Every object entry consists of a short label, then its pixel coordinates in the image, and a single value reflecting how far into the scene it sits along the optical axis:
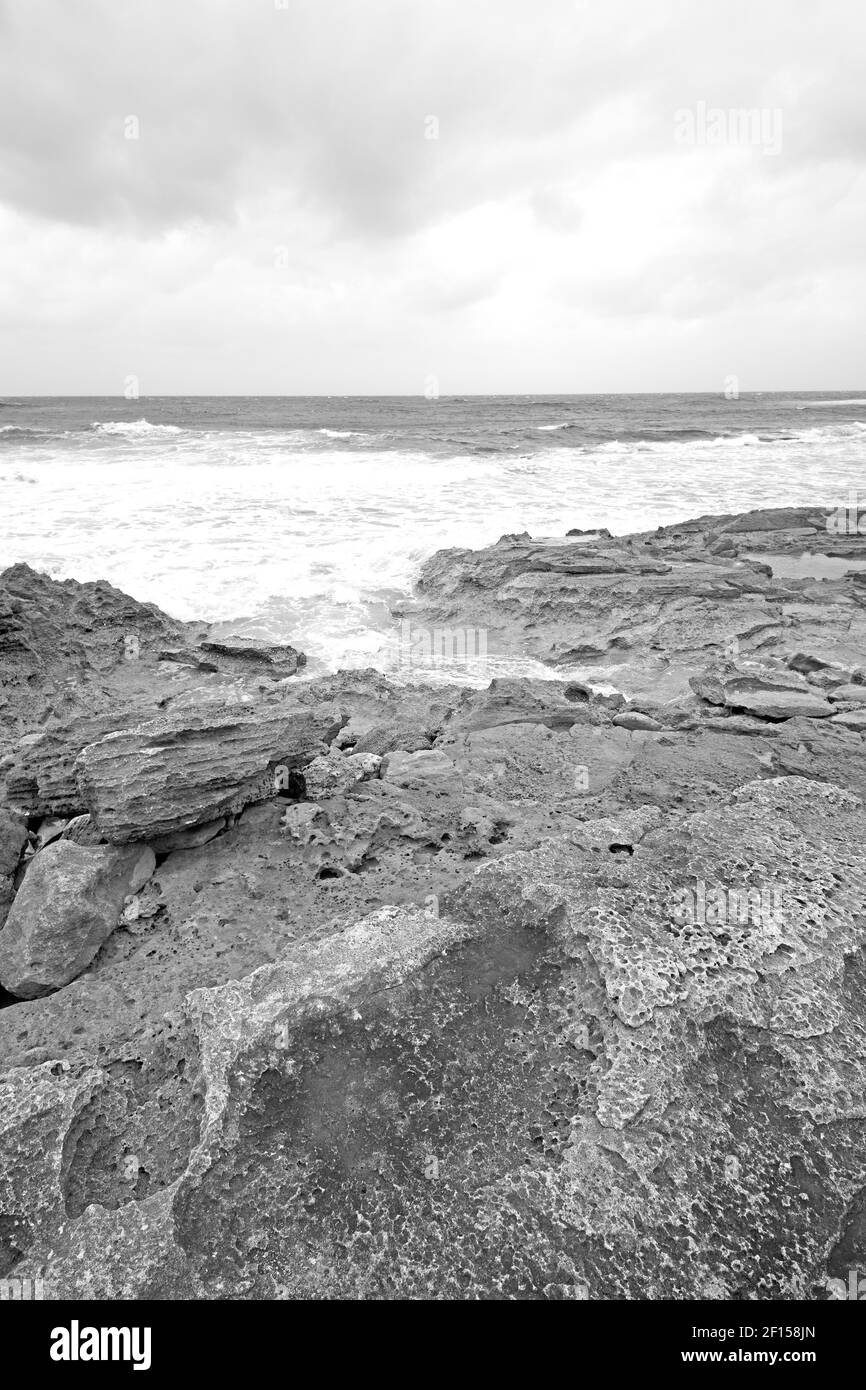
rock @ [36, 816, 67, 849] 3.19
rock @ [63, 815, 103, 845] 2.92
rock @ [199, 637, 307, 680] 6.53
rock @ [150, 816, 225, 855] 3.00
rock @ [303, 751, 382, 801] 3.55
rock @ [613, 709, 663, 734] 4.90
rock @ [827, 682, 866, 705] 5.43
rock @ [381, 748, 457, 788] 3.81
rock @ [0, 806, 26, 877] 2.97
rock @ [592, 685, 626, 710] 5.57
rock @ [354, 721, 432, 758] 4.55
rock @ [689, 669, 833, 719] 5.06
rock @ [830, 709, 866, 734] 4.83
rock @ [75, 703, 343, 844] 2.94
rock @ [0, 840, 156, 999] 2.44
